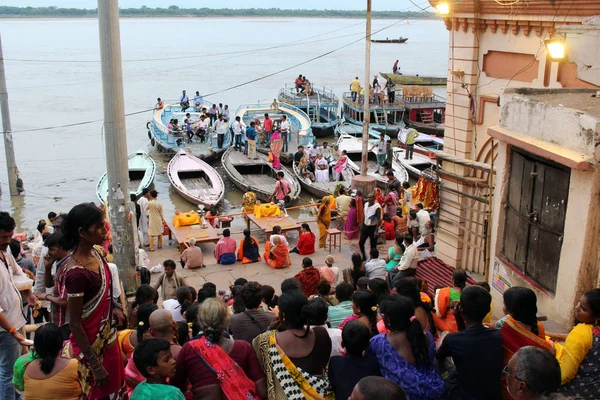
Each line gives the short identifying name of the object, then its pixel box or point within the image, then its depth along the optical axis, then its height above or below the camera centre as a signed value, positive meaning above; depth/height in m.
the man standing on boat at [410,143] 23.34 -4.50
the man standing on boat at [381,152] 22.30 -4.59
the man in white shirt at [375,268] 8.70 -3.40
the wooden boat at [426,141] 26.42 -5.09
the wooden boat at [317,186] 20.12 -5.35
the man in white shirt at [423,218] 11.64 -3.62
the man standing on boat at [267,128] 25.16 -4.27
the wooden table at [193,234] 12.26 -4.24
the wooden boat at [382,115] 30.83 -4.79
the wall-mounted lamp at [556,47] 7.82 -0.30
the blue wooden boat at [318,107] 30.88 -4.34
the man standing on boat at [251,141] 23.41 -4.46
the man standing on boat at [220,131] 25.34 -4.42
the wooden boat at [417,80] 46.31 -4.43
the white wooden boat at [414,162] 23.00 -5.24
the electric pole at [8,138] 16.64 -3.30
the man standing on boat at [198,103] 29.39 -3.86
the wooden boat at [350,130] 28.81 -5.02
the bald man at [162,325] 4.20 -2.03
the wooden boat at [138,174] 18.94 -5.02
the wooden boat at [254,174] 19.86 -5.29
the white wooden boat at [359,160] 21.42 -5.14
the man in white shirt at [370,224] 11.39 -3.69
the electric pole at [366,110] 17.52 -2.49
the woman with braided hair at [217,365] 3.72 -2.06
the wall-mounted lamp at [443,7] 10.03 +0.24
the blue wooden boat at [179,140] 24.78 -4.91
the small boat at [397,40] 119.04 -3.58
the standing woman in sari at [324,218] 12.77 -3.97
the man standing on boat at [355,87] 32.78 -3.40
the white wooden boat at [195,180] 19.12 -5.21
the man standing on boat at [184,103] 29.47 -3.85
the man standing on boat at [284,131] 24.69 -4.31
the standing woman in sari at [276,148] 22.11 -4.65
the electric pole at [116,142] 7.82 -1.58
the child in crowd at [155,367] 3.45 -1.96
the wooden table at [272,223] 12.80 -4.20
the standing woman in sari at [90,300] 3.60 -1.63
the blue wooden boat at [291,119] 26.05 -4.33
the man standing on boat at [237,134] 25.08 -4.48
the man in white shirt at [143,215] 12.92 -3.99
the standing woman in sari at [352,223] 13.12 -4.20
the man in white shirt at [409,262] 8.73 -3.35
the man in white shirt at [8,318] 4.45 -2.13
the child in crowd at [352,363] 3.82 -2.09
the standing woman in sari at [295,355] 3.87 -2.08
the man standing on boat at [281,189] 17.44 -4.67
